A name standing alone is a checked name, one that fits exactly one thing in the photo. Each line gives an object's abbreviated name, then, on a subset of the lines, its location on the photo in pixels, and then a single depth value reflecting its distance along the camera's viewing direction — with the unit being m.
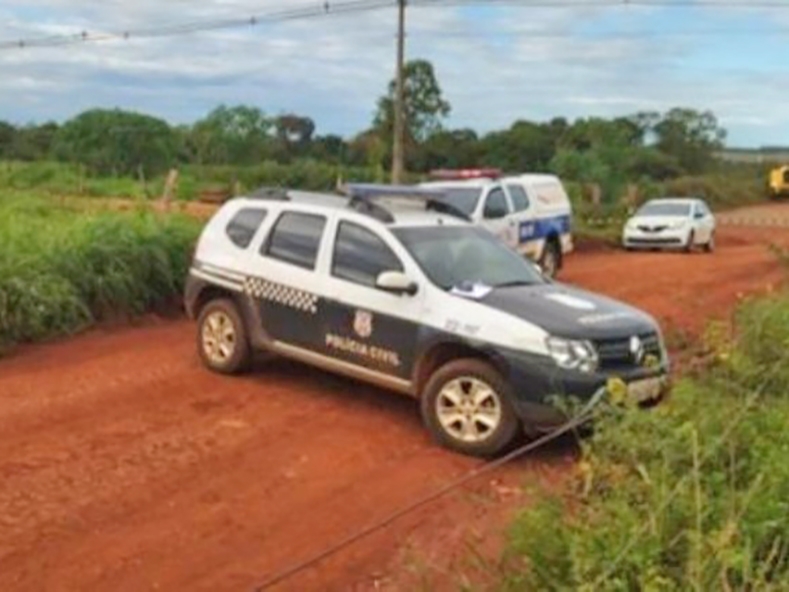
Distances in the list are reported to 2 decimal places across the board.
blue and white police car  18.05
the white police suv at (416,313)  8.28
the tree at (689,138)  65.25
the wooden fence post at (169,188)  20.36
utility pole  27.16
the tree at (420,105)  50.03
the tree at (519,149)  54.56
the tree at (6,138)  61.66
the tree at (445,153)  52.72
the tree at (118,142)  54.97
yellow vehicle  57.28
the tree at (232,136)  60.28
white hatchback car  28.89
